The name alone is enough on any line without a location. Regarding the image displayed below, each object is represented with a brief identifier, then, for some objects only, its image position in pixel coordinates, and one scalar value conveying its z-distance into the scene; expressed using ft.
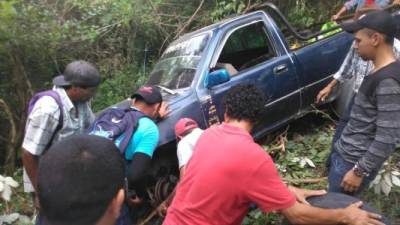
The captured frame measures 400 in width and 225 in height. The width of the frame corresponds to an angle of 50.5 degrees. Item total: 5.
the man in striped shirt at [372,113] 7.78
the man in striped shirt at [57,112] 10.21
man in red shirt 6.46
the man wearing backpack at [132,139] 10.07
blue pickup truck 13.99
